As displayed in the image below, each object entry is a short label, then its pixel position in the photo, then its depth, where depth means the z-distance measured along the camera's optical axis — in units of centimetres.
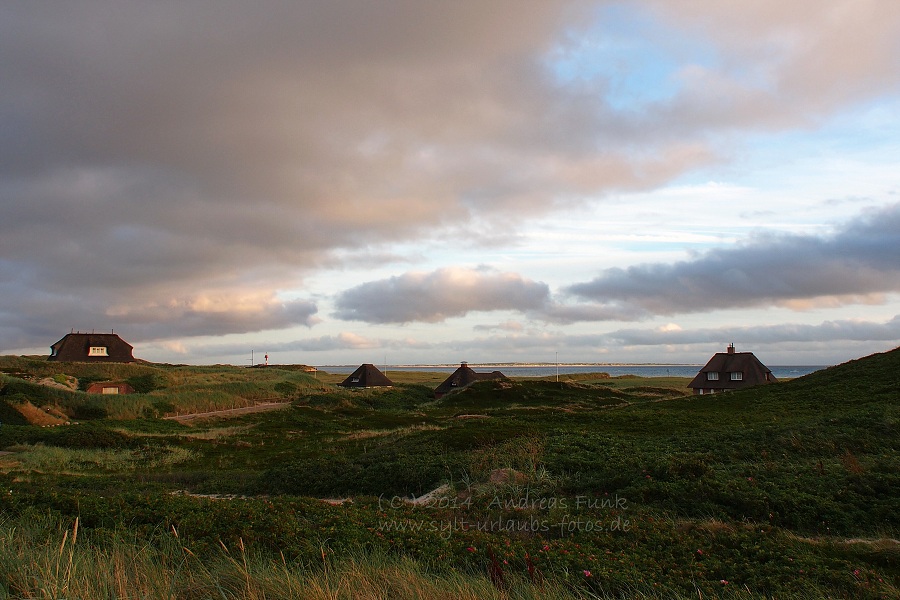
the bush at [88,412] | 4728
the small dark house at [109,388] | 6159
